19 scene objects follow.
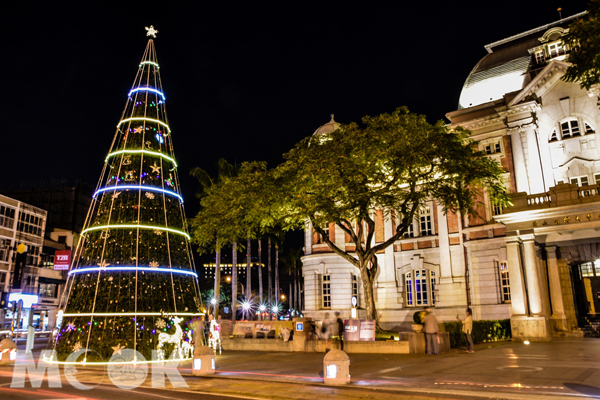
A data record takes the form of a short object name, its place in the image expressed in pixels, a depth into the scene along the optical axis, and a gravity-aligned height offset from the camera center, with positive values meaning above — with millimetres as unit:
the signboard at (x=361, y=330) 20078 -892
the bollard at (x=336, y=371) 11711 -1514
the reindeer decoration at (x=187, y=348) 17797 -1339
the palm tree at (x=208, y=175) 40281 +11795
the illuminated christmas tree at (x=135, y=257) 16688 +2110
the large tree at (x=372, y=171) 19344 +5818
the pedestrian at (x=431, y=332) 17828 -914
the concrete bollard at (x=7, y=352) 17609 -1368
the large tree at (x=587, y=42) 12664 +7283
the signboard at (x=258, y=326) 24516 -796
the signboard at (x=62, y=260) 58156 +6825
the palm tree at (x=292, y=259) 77750 +8445
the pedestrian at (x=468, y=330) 17781 -865
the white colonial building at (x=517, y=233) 23453 +4279
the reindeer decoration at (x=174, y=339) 16812 -937
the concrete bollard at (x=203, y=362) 14118 -1494
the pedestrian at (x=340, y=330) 23266 -1017
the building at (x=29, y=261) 52094 +6400
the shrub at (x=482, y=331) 20547 -1179
